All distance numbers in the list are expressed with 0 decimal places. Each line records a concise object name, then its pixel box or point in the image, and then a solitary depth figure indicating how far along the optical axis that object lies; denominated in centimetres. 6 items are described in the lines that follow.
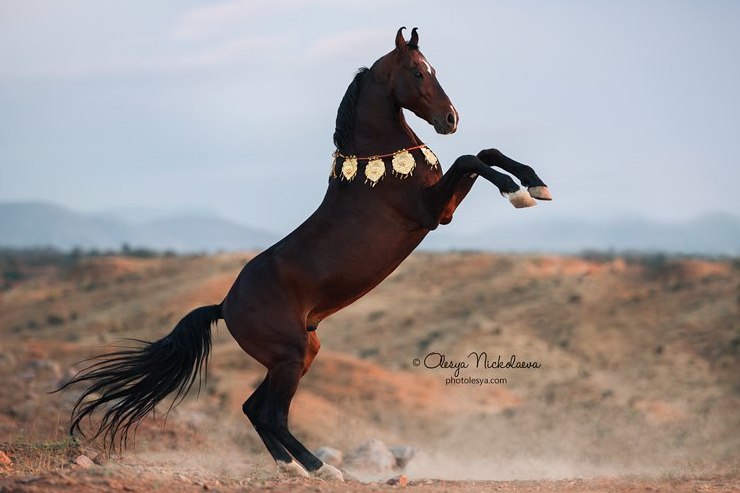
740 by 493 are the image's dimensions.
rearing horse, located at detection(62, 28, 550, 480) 1611
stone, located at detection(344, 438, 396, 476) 2361
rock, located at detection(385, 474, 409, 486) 1655
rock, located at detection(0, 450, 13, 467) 1792
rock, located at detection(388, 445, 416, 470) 2485
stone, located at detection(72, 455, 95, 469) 1714
